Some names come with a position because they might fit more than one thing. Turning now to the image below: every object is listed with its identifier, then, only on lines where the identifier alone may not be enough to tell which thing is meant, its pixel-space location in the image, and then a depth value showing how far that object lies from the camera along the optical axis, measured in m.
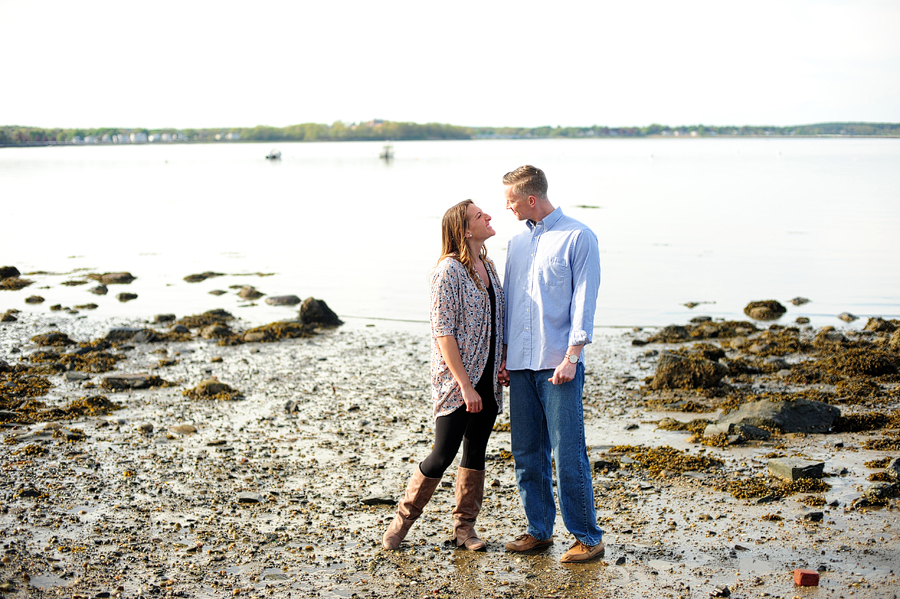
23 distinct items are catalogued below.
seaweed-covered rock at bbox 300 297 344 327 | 14.84
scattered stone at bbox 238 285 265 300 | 18.56
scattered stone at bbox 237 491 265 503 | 6.63
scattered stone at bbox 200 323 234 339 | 13.69
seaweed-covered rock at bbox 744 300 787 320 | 15.58
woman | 5.17
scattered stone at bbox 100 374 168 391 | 10.45
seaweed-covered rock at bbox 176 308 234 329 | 14.71
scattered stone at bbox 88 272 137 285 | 21.10
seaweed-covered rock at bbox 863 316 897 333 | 13.79
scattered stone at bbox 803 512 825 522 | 5.92
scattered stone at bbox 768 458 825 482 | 6.66
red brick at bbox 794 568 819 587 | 4.91
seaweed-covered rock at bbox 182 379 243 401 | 9.99
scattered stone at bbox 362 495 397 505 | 6.61
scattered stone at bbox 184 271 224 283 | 21.39
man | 5.09
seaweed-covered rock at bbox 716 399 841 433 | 8.09
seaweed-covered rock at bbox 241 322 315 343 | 13.53
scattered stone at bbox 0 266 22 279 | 21.28
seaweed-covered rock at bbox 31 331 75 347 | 13.05
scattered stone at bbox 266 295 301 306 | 17.55
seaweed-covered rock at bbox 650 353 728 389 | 10.09
